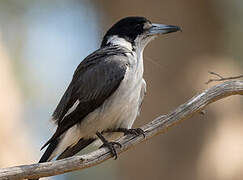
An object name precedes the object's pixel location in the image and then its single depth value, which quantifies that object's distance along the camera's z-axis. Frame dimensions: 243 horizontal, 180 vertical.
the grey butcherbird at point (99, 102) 8.61
